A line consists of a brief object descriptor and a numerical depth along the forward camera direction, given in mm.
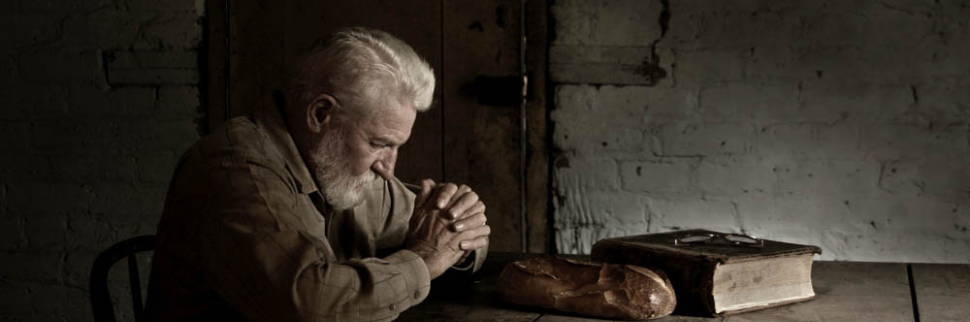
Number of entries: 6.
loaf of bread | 1659
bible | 1708
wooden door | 3254
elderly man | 1497
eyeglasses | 1899
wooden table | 1714
